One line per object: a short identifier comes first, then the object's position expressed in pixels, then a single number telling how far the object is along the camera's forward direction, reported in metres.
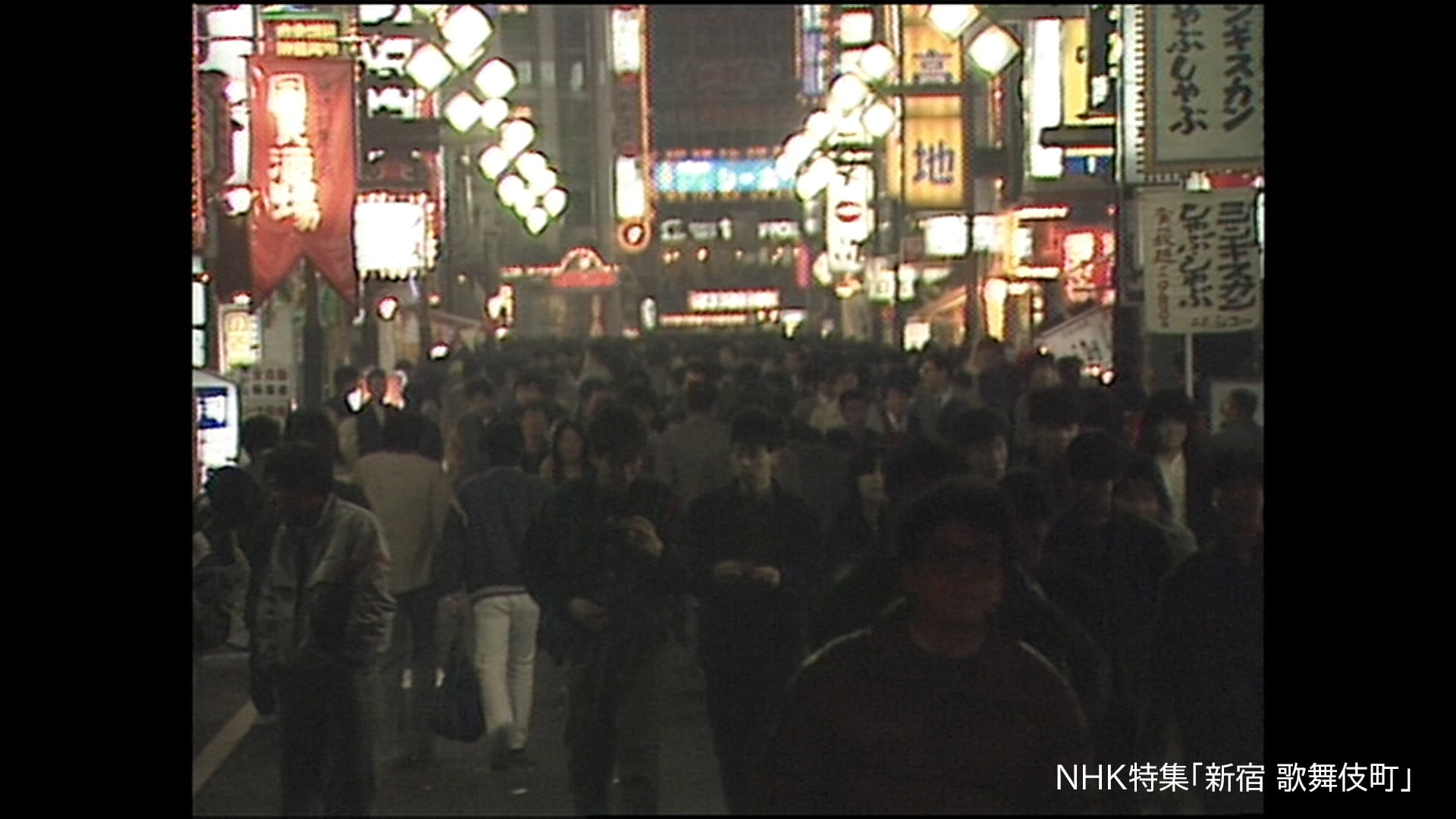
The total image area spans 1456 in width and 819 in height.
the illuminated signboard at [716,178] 108.62
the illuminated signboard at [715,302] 104.88
